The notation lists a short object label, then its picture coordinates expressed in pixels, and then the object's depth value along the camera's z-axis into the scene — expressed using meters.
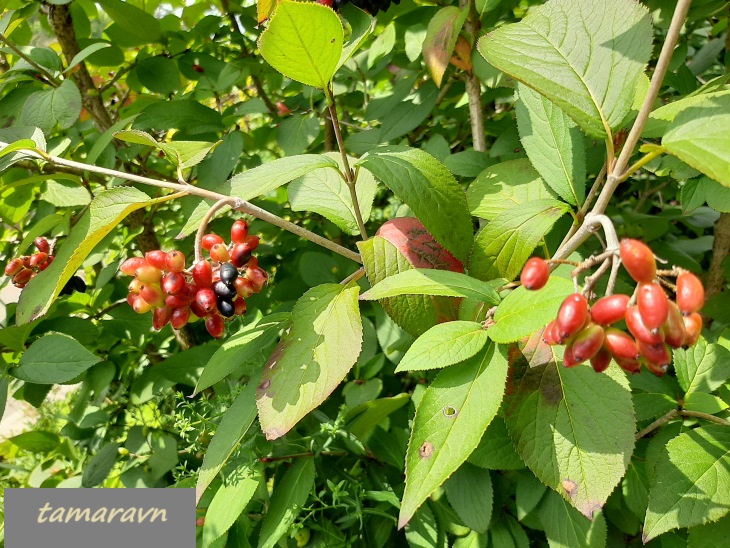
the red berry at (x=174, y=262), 0.20
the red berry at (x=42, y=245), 0.28
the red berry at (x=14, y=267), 0.27
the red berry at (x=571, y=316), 0.14
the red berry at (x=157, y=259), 0.20
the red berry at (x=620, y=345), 0.14
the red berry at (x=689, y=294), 0.14
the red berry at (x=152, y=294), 0.20
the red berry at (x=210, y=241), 0.21
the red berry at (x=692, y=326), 0.14
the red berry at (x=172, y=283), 0.19
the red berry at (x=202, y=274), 0.20
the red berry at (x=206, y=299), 0.20
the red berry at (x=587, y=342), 0.14
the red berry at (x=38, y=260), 0.27
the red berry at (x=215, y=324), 0.21
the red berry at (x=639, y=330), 0.14
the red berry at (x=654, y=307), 0.13
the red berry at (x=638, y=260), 0.14
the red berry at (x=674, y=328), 0.14
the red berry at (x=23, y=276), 0.27
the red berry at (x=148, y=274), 0.20
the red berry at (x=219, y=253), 0.21
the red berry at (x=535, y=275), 0.15
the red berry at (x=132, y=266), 0.20
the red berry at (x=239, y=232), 0.21
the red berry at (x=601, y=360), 0.15
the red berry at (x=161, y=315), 0.21
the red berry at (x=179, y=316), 0.20
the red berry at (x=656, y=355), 0.14
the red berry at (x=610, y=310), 0.14
